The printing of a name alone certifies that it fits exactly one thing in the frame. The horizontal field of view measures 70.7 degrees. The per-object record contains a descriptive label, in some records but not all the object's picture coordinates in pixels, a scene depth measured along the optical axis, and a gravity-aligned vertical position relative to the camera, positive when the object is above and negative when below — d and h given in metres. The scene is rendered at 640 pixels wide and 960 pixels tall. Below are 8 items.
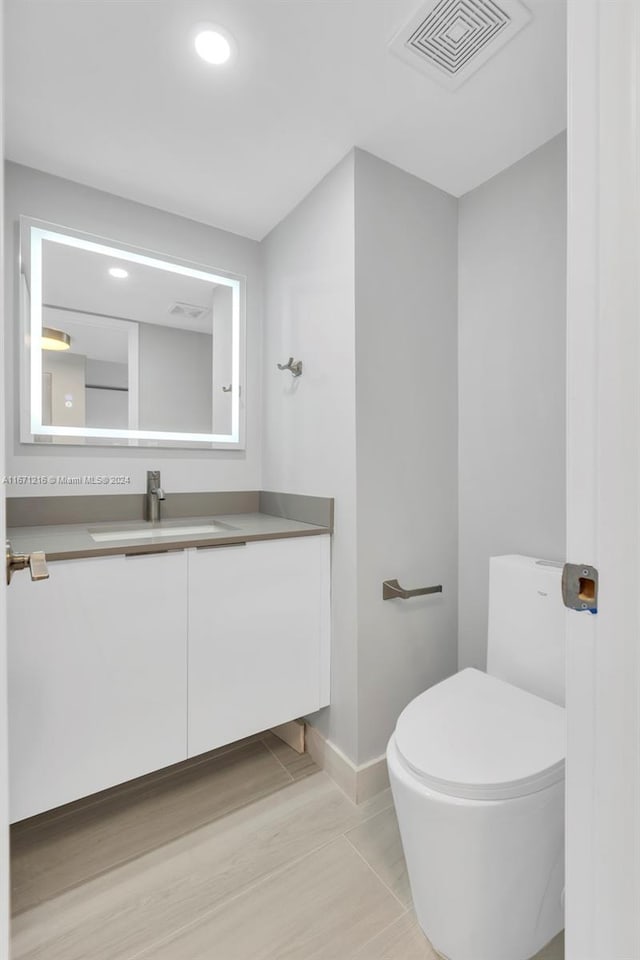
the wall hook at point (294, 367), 1.86 +0.45
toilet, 0.96 -0.76
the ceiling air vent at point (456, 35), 1.11 +1.16
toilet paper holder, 1.63 -0.42
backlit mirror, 1.71 +0.56
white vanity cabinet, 1.21 -0.57
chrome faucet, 1.87 -0.08
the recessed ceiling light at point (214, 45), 1.17 +1.15
